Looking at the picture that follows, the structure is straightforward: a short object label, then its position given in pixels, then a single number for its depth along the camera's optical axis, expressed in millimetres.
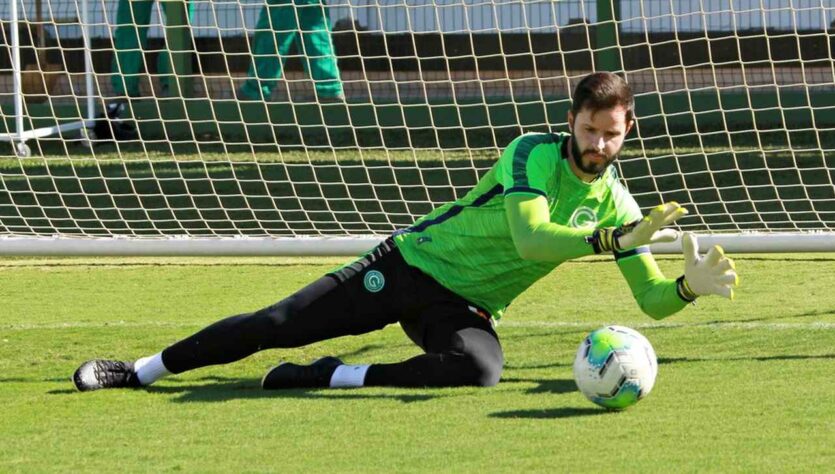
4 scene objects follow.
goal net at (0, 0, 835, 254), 21328
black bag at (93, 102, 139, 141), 29859
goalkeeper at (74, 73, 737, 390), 11078
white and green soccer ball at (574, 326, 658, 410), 10187
